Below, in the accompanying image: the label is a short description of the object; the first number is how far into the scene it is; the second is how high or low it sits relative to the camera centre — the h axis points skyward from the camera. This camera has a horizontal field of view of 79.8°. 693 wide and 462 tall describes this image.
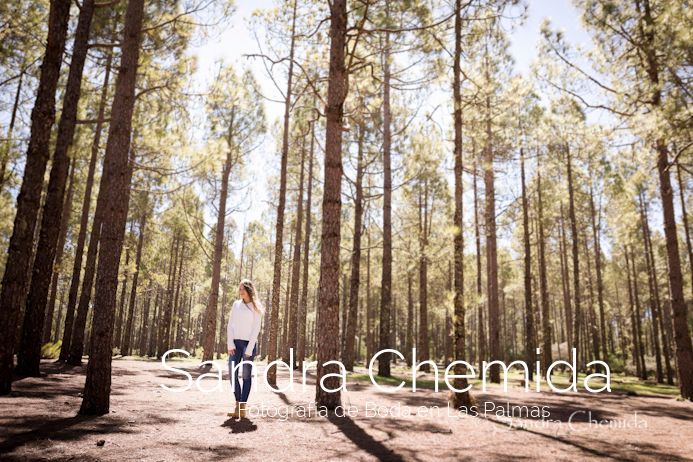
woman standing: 5.55 -0.32
